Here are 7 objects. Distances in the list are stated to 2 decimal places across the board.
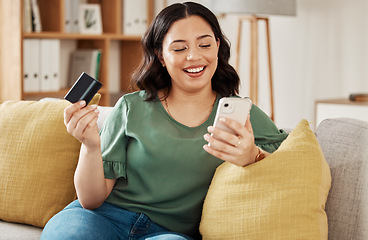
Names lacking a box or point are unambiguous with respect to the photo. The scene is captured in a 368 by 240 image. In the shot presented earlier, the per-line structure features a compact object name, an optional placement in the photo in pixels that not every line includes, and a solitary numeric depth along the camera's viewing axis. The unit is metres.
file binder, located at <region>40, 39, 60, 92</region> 3.39
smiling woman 1.48
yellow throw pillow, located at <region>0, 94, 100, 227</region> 1.79
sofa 1.37
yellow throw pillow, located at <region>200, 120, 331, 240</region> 1.30
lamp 3.05
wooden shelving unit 3.25
